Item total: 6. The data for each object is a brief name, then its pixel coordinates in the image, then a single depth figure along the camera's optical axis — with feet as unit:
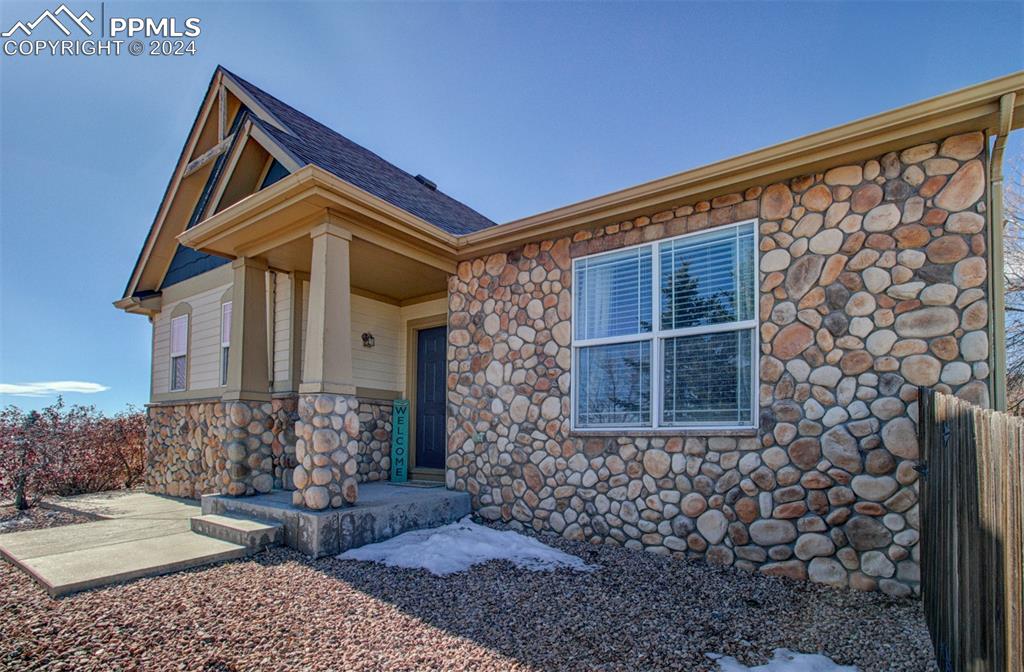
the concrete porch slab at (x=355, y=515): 15.55
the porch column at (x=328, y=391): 16.21
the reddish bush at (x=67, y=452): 27.04
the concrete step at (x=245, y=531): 15.76
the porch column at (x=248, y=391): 19.98
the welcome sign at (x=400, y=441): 25.38
